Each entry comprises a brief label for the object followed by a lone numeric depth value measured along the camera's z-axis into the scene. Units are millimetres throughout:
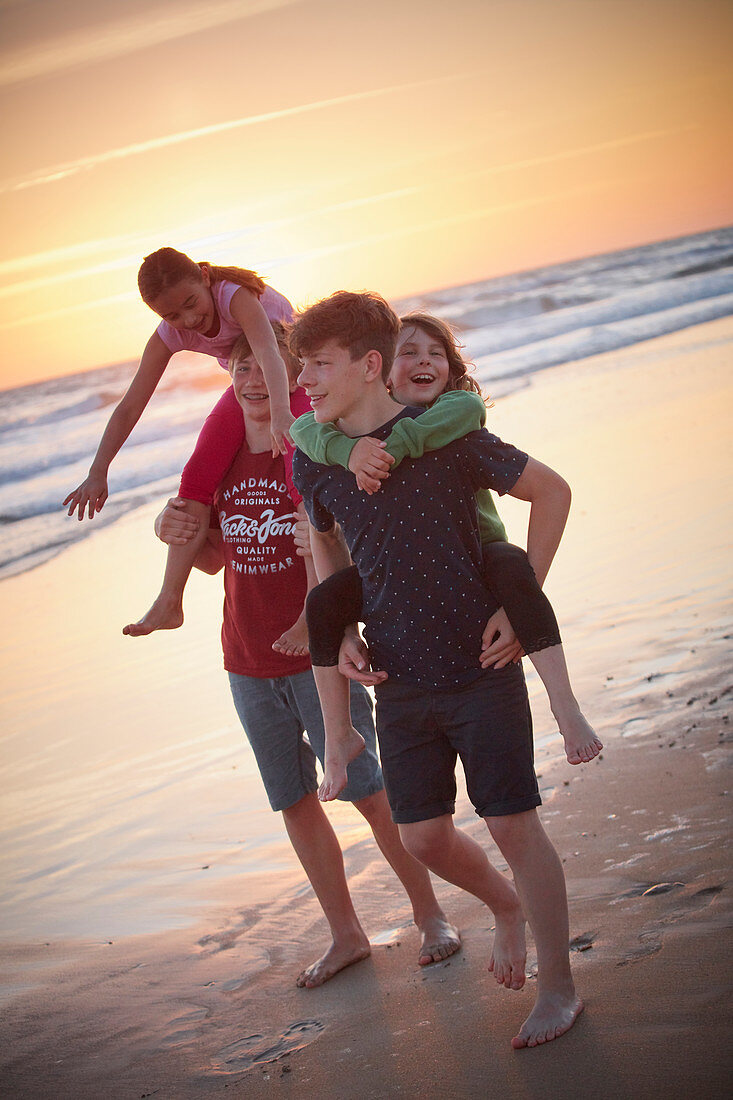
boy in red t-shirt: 3357
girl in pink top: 3516
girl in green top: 2559
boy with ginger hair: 2586
